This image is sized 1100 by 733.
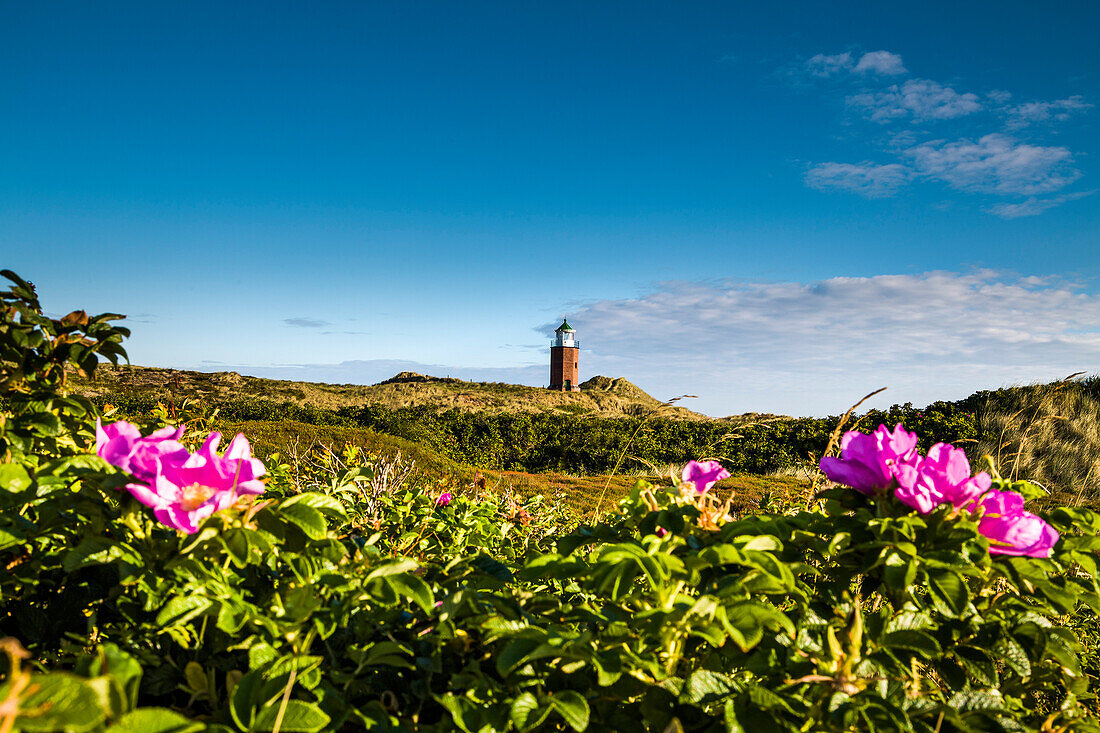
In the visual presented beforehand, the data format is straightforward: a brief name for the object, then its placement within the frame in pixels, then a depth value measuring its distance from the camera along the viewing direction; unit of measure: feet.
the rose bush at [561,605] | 3.45
